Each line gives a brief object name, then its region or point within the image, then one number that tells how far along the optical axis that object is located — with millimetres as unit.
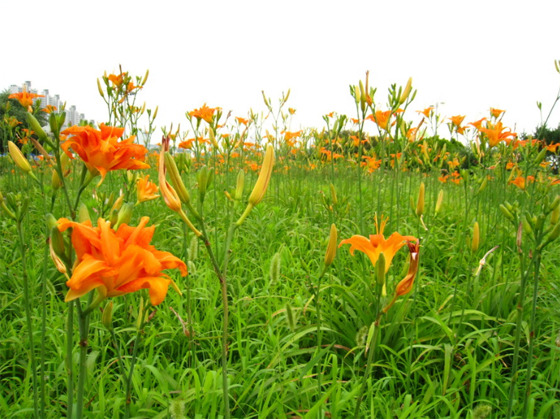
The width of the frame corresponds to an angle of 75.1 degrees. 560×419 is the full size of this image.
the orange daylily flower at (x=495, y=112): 2895
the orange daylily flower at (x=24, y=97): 3068
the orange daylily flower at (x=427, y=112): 3146
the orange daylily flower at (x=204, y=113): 2686
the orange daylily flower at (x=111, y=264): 645
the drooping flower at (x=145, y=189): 1709
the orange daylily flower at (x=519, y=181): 2594
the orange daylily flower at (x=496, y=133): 2432
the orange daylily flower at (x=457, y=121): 3135
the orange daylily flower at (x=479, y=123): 2463
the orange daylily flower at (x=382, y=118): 2109
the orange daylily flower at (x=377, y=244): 994
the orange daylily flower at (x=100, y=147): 1025
